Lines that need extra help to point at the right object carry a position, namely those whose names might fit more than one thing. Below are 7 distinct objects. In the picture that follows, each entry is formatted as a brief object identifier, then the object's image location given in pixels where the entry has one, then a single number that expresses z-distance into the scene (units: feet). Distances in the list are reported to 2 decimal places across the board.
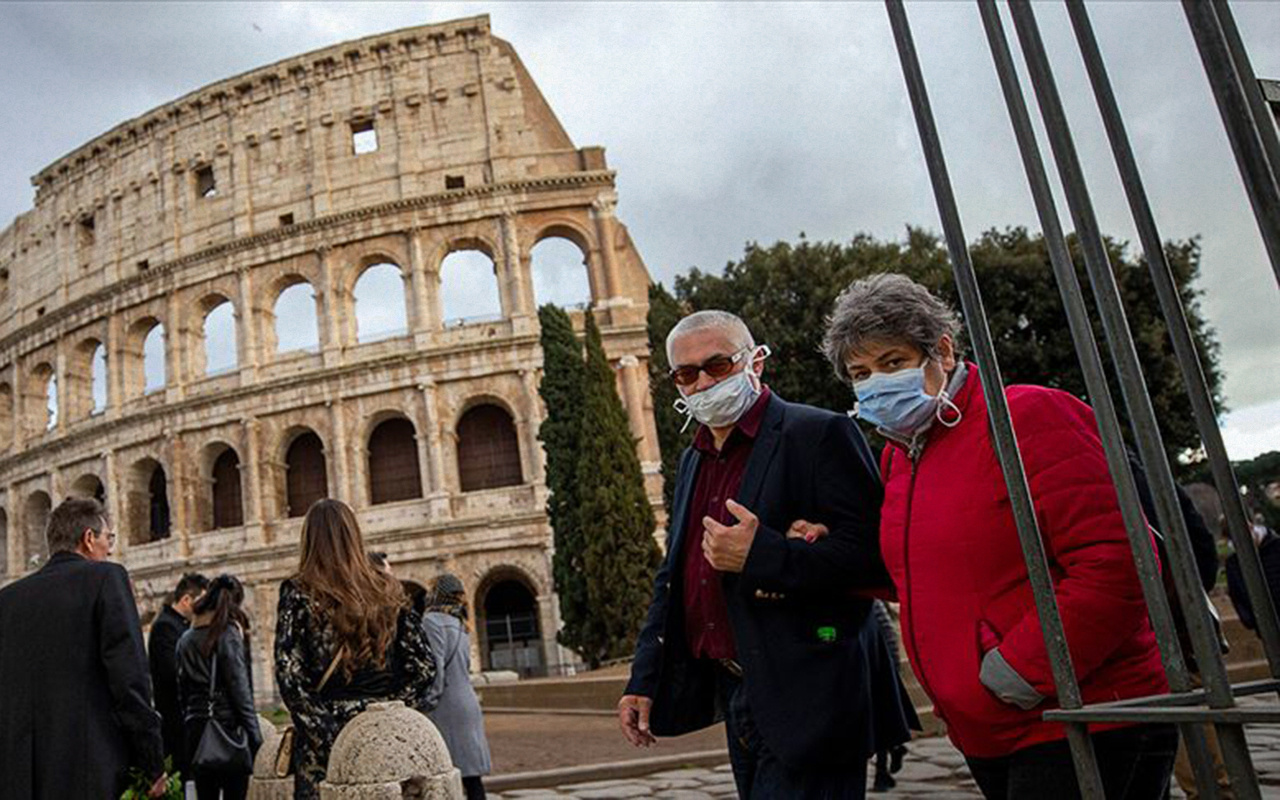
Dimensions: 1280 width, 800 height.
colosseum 78.74
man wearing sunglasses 8.05
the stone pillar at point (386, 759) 11.82
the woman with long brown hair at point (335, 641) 11.94
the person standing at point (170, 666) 19.27
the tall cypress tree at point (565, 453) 62.08
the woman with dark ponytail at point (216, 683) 16.78
